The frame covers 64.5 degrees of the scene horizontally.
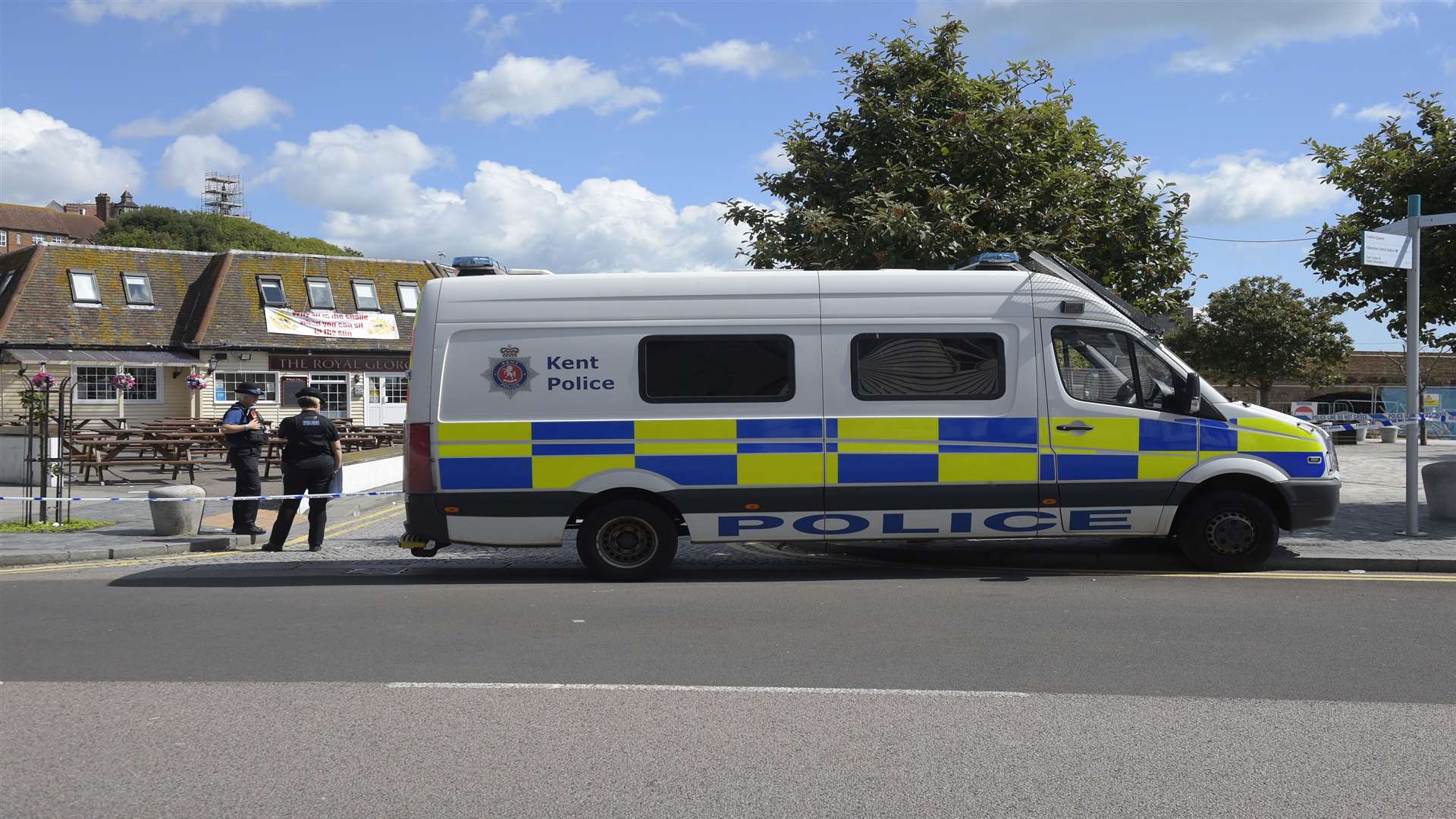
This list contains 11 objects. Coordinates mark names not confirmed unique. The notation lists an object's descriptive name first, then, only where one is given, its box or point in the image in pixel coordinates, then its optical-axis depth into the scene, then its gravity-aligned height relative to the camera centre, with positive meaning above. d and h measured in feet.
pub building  114.73 +8.71
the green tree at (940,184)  41.37 +8.58
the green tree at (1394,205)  39.81 +7.12
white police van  29.99 -0.27
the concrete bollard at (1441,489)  40.14 -2.92
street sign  34.96 +4.80
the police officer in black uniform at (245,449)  40.37 -1.29
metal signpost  35.50 +4.36
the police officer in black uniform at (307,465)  37.70 -1.73
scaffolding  442.91 +84.44
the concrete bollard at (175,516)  39.29 -3.52
